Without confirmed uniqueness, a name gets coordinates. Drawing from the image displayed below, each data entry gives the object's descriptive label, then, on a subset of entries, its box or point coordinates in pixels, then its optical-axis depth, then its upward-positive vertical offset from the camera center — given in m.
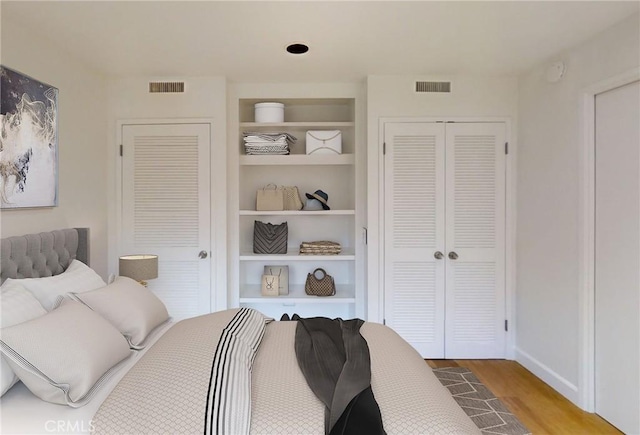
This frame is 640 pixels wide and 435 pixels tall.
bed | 1.26 -0.61
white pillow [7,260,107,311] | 1.85 -0.34
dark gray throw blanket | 1.25 -0.58
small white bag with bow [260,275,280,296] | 3.59 -0.61
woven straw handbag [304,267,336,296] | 3.58 -0.61
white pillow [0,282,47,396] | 1.47 -0.37
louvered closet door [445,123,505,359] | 3.41 -0.17
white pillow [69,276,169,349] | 1.91 -0.45
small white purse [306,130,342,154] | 3.59 +0.63
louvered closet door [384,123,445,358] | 3.40 -0.15
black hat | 3.65 +0.15
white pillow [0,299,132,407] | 1.42 -0.50
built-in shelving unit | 3.65 +0.08
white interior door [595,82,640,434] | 2.26 -0.24
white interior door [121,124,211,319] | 3.42 +0.08
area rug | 2.38 -1.20
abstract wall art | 2.18 +0.41
